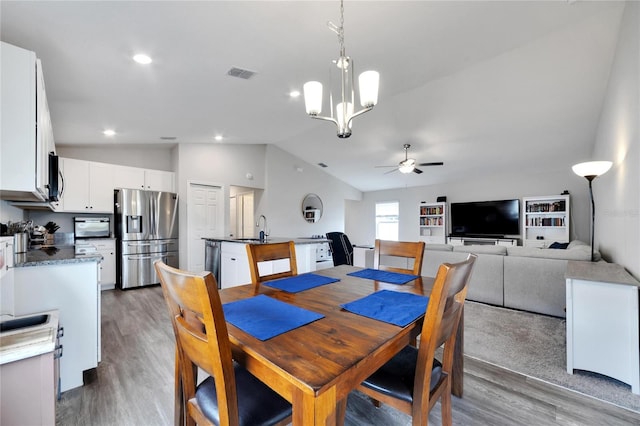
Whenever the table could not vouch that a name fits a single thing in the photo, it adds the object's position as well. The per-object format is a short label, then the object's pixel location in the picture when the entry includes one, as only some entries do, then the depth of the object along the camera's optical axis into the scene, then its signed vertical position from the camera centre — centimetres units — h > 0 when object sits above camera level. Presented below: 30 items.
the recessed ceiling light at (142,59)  237 +138
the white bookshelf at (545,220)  582 -19
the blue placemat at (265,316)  97 -42
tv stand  637 -71
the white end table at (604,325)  184 -81
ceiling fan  519 +89
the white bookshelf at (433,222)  748 -27
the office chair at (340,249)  560 -75
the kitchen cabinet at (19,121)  152 +54
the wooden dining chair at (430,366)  98 -69
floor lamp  265 +42
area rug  187 -122
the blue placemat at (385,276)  174 -43
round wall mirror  730 +14
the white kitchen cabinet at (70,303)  177 -59
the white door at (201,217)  546 -6
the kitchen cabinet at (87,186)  443 +49
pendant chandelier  188 +85
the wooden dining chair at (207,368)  81 -53
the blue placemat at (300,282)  157 -43
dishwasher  450 -73
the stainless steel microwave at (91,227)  466 -21
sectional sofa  313 -79
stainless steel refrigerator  464 -31
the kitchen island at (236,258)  358 -65
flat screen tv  649 -16
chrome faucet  625 -27
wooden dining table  69 -42
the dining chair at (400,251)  195 -29
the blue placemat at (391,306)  109 -42
